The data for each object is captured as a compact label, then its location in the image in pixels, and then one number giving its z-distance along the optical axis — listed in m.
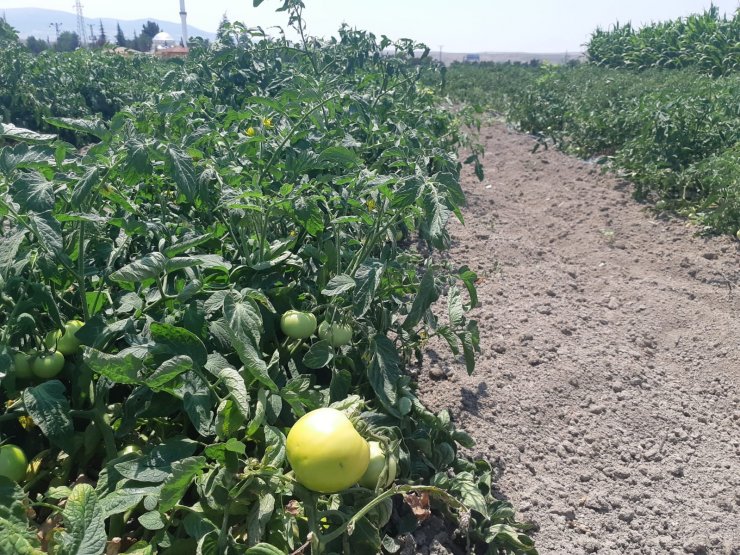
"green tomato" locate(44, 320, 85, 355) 1.35
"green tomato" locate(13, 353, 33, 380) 1.30
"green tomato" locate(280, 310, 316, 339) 1.52
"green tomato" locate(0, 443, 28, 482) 1.18
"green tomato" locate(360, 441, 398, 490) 1.24
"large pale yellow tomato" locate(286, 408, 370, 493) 1.07
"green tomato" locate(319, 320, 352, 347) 1.55
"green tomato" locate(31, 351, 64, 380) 1.31
